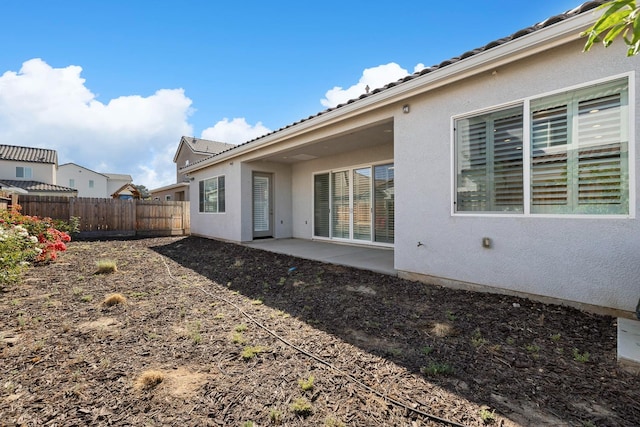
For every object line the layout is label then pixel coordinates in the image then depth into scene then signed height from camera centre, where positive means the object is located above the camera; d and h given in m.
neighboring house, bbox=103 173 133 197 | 40.28 +4.49
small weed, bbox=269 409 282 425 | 1.88 -1.34
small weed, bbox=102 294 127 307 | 4.13 -1.25
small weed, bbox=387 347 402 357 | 2.72 -1.33
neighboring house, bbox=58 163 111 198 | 35.00 +4.04
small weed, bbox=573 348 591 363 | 2.48 -1.26
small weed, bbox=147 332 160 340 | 3.12 -1.34
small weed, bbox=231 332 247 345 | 3.01 -1.34
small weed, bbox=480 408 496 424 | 1.84 -1.32
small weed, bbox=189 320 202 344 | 3.06 -1.34
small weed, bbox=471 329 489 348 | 2.84 -1.29
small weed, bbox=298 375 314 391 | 2.22 -1.33
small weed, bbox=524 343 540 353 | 2.68 -1.28
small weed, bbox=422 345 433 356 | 2.72 -1.32
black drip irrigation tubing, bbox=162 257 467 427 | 1.88 -1.34
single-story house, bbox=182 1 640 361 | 3.11 +0.58
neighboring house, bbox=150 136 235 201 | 22.14 +5.04
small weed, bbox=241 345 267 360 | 2.71 -1.34
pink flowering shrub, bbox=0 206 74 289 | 4.64 -0.62
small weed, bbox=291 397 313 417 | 1.95 -1.33
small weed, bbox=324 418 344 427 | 1.83 -1.33
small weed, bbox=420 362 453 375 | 2.39 -1.31
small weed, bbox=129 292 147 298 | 4.54 -1.30
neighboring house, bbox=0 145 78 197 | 24.33 +3.70
